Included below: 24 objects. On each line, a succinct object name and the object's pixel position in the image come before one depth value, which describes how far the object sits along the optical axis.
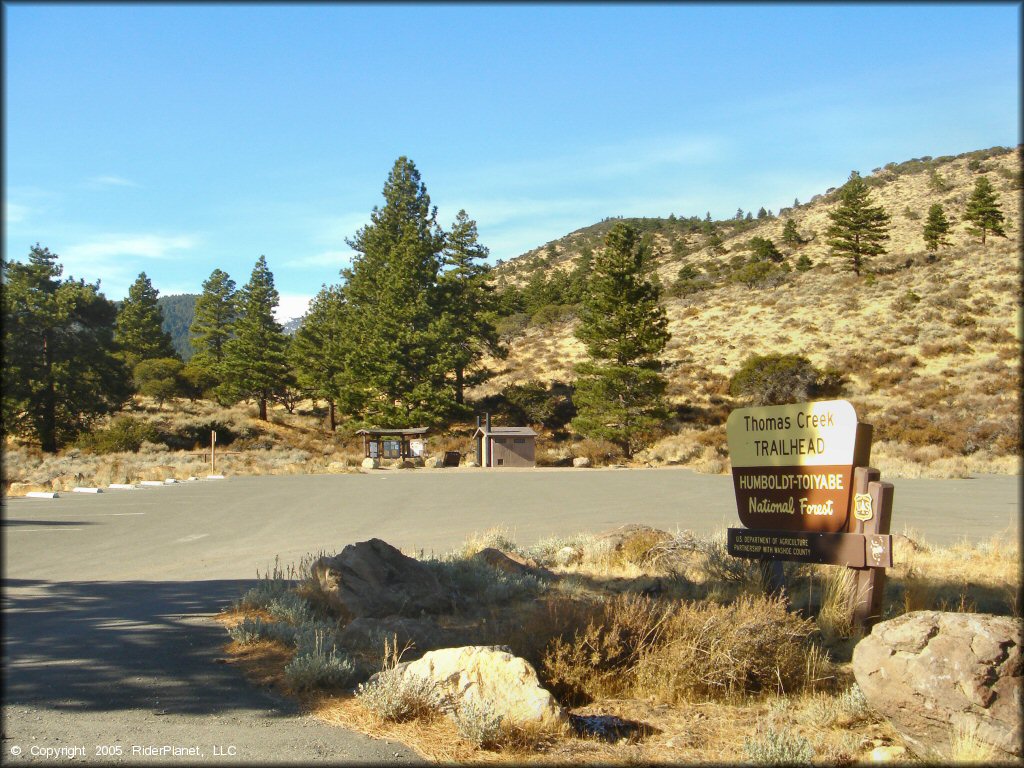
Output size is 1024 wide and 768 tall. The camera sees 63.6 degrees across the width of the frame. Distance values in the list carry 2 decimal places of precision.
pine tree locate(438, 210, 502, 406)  52.91
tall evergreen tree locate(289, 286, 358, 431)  54.72
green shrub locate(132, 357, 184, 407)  60.22
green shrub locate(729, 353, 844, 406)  44.75
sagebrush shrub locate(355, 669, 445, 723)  5.61
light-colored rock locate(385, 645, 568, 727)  5.52
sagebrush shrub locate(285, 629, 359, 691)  6.24
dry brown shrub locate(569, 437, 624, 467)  44.19
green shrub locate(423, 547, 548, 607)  9.09
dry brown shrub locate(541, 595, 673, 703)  6.36
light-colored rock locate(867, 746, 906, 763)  5.16
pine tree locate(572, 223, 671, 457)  44.56
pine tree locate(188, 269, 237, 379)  70.38
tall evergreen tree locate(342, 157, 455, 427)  49.69
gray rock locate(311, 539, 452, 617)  8.19
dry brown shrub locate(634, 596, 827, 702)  6.45
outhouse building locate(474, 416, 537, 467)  43.28
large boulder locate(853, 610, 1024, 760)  4.97
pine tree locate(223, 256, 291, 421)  59.59
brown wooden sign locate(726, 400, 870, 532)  7.85
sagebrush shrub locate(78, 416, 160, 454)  44.16
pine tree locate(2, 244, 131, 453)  33.22
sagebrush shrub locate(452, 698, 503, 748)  5.22
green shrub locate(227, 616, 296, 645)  7.34
